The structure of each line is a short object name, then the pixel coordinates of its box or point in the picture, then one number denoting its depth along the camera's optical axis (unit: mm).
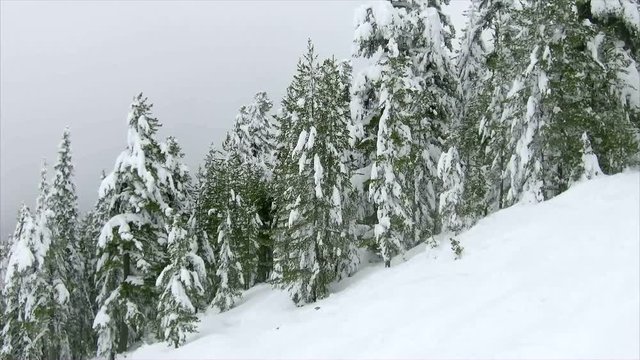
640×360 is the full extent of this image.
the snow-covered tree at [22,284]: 27844
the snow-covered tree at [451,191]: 21109
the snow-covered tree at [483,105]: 22641
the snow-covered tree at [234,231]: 29938
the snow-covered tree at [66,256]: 30094
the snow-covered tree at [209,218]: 33244
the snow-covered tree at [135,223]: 24250
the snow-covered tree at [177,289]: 20531
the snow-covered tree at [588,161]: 17234
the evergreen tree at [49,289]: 28766
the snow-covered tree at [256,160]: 34500
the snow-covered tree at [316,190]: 22219
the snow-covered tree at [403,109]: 21859
